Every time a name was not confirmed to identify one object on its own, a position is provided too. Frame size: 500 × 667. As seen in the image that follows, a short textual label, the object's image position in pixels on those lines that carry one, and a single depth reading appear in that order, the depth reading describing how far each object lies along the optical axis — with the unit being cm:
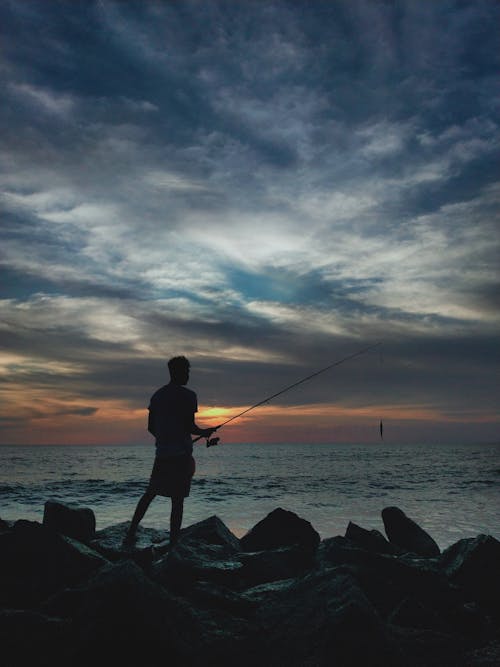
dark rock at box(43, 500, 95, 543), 657
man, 534
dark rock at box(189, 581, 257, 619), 400
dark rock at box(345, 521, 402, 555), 600
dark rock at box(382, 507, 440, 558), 652
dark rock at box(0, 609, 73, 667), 304
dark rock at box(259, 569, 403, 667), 295
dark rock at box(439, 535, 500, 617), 462
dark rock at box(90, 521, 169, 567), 498
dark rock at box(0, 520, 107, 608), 469
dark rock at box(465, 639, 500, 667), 328
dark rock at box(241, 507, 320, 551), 630
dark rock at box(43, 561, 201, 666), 289
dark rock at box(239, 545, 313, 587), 512
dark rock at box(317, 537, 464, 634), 422
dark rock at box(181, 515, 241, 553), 604
